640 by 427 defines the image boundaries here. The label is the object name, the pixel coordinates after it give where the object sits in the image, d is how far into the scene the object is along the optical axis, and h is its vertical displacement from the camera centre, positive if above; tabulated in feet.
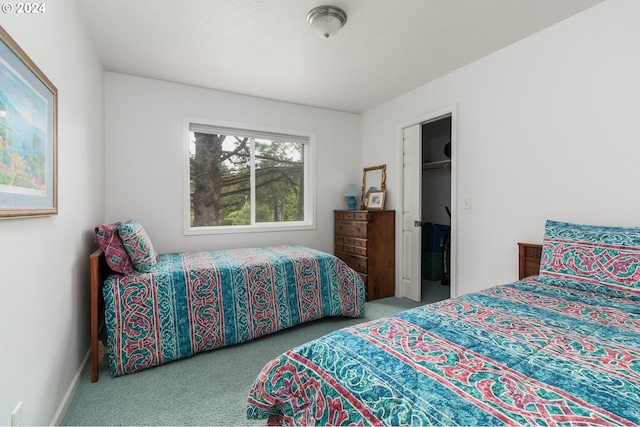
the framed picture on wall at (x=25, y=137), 3.44 +1.00
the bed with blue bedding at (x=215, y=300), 6.72 -2.41
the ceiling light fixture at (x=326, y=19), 6.57 +4.35
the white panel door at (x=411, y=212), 11.51 -0.04
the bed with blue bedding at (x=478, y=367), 2.36 -1.53
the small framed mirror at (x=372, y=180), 12.88 +1.39
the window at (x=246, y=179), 11.44 +1.32
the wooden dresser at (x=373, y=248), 11.70 -1.52
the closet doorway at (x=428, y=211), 11.50 +0.00
